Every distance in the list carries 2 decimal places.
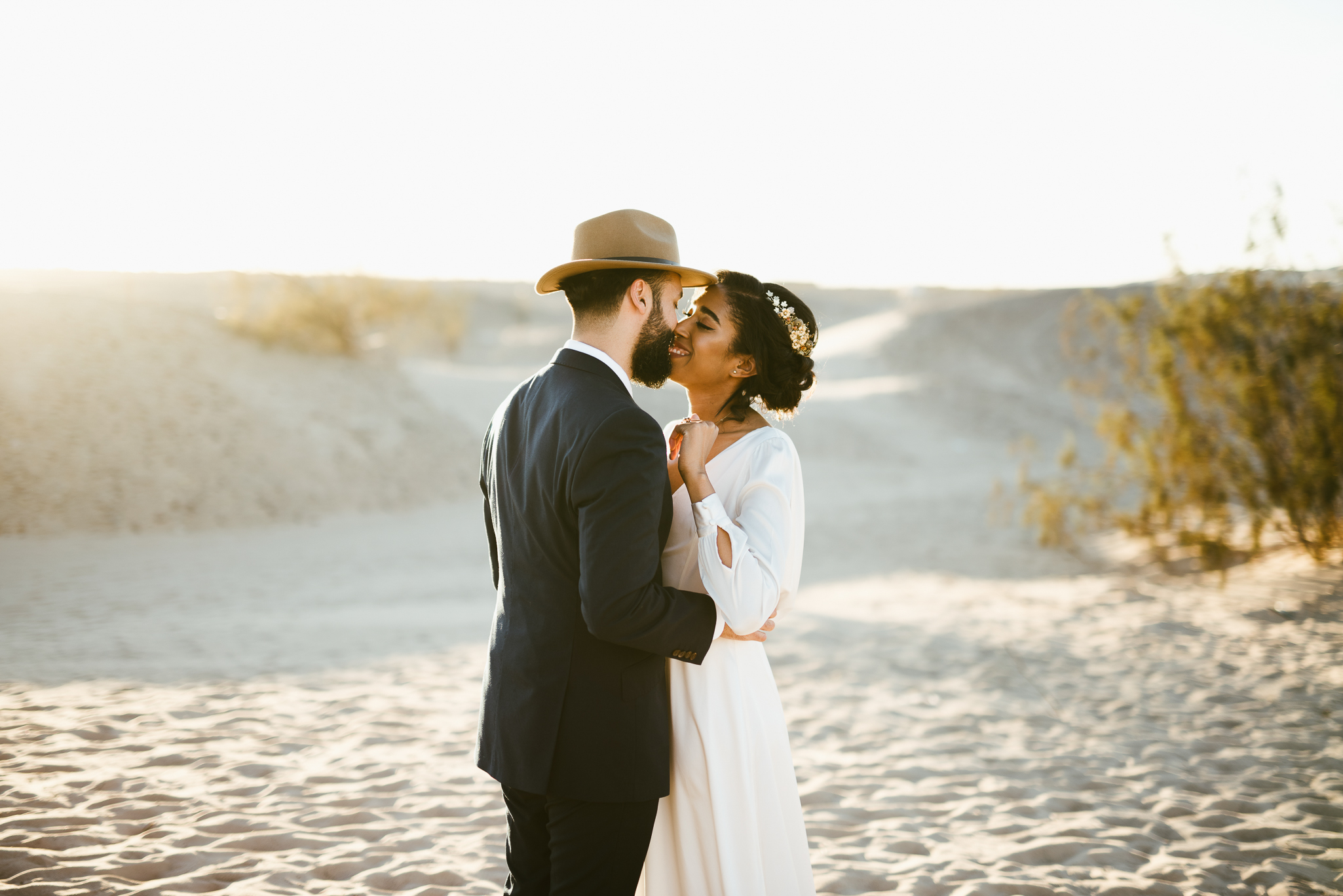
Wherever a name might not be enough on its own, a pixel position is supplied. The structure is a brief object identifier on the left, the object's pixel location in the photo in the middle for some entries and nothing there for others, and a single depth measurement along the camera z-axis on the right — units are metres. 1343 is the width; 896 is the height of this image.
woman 2.14
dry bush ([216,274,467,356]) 22.80
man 1.88
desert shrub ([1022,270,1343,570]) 9.55
